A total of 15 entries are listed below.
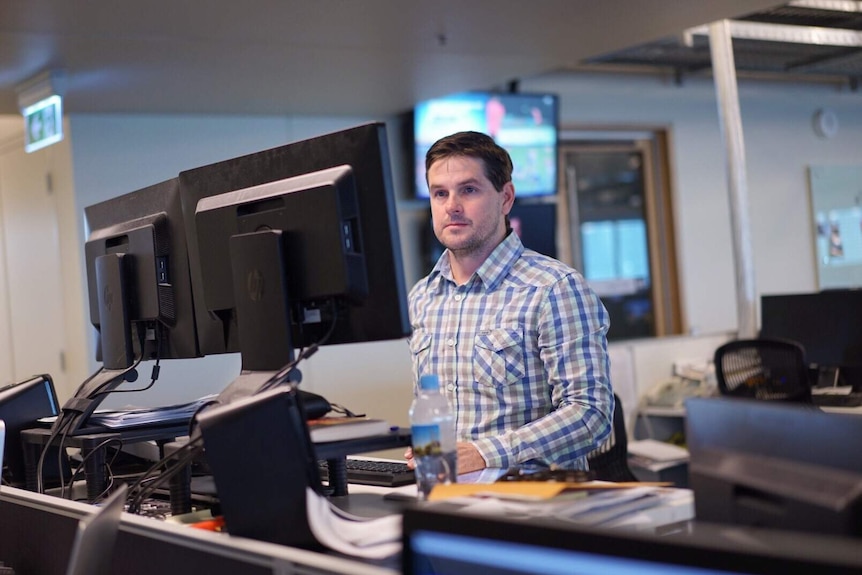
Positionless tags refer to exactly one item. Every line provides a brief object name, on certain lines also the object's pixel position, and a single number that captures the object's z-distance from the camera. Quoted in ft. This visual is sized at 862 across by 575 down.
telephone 17.04
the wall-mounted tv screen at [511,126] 18.52
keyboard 6.24
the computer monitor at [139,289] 6.48
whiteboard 25.71
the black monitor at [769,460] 3.14
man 6.67
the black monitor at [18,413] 7.34
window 22.41
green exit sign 13.93
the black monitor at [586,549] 2.62
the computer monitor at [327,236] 5.10
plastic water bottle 5.08
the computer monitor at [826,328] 16.08
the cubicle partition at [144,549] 4.03
